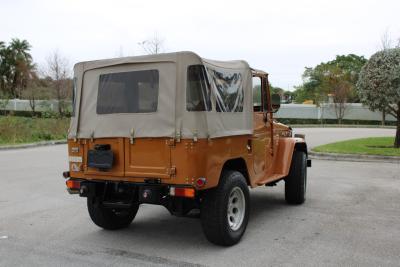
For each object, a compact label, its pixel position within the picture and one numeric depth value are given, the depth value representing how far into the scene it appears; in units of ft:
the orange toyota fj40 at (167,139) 18.26
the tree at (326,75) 161.56
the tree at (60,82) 125.55
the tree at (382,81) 52.65
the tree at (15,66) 198.90
